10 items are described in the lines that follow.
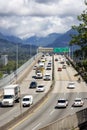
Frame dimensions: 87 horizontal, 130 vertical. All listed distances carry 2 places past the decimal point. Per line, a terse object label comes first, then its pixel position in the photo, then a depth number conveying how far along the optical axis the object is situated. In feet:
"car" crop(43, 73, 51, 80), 418.06
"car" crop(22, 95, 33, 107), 239.85
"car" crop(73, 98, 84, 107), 241.22
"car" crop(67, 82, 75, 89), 348.18
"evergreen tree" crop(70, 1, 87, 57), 144.25
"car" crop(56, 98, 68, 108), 237.66
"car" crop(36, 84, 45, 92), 323.65
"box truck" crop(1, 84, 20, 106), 239.71
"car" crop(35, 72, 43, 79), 434.63
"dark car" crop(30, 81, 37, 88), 350.84
